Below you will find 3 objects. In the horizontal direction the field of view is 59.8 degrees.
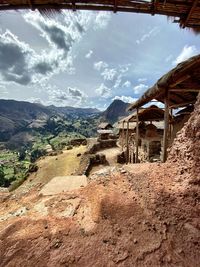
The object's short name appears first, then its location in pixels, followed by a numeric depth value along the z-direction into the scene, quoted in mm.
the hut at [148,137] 12250
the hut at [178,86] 5574
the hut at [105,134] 30600
